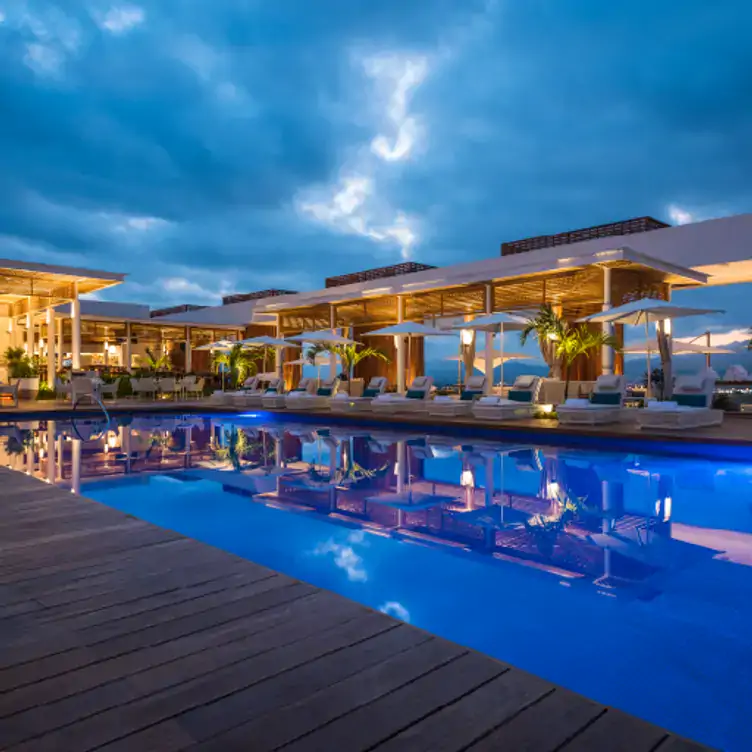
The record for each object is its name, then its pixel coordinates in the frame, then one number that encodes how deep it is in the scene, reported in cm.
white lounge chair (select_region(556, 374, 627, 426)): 1070
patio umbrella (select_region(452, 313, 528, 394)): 1356
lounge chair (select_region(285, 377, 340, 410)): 1600
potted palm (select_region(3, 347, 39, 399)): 1925
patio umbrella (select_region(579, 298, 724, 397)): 1134
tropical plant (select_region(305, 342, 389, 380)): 1848
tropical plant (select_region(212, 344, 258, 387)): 2209
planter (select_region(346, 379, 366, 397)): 1745
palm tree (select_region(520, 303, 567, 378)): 1322
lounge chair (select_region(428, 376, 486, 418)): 1288
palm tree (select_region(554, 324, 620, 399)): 1278
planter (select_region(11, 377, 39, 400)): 1930
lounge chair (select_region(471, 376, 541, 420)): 1218
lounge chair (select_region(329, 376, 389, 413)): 1461
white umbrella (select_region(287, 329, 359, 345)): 1714
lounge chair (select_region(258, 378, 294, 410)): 1641
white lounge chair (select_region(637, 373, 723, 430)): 979
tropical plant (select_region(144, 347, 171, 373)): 2194
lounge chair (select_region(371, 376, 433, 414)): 1402
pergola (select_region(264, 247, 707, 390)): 1409
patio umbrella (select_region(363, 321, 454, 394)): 1533
